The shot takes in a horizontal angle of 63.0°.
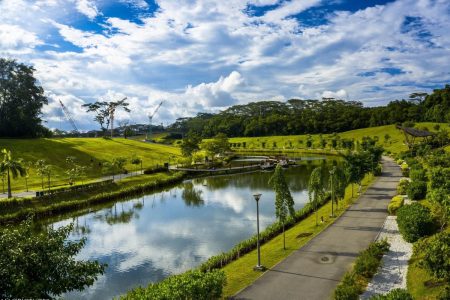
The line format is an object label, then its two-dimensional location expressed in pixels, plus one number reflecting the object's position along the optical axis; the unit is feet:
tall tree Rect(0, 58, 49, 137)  334.24
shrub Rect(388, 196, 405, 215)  137.80
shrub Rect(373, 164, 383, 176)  245.18
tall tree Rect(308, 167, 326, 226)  133.80
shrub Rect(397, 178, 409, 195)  171.94
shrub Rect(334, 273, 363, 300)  69.00
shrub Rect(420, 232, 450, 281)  63.77
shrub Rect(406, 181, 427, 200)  148.87
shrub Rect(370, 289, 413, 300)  53.16
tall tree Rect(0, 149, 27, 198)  183.73
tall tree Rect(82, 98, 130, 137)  604.08
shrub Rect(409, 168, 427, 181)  170.19
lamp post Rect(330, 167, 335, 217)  145.12
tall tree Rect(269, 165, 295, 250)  108.78
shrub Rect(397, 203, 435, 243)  99.55
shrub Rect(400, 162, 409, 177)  235.91
